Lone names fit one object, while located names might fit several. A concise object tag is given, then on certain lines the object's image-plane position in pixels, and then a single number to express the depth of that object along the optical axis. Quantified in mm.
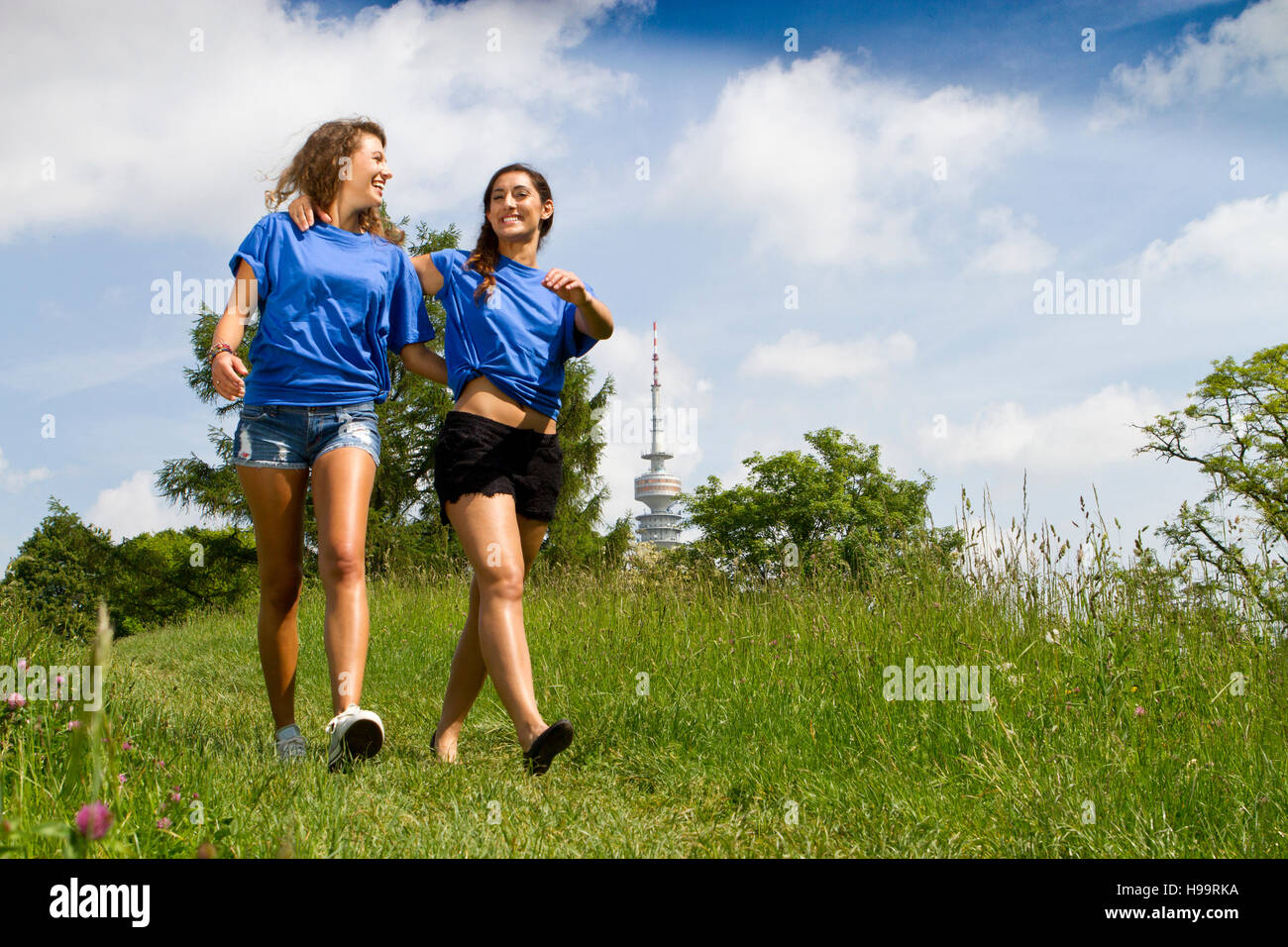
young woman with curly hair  3254
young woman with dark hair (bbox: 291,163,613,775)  3297
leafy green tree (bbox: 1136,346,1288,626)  30484
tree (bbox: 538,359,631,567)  25266
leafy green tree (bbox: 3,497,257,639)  24141
